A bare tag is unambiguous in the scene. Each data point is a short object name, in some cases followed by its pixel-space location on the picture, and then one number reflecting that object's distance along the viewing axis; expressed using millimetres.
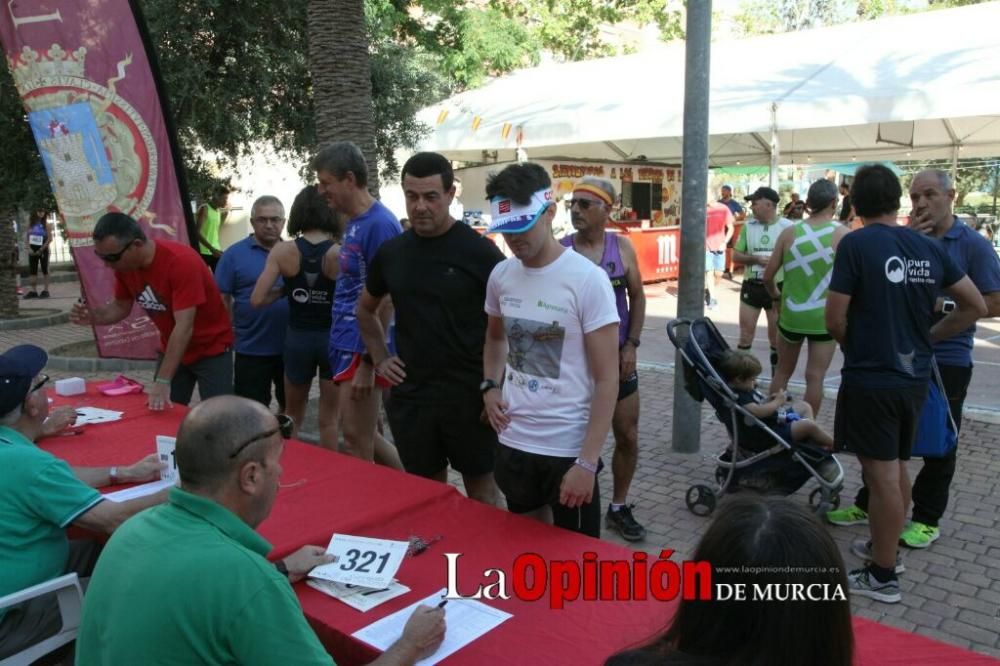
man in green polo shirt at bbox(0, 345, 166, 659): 2414
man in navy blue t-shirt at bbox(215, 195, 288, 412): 5156
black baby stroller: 4379
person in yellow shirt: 9695
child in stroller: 4379
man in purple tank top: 4156
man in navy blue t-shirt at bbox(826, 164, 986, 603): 3348
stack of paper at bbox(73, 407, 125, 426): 3964
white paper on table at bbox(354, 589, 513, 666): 1867
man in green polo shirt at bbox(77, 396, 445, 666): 1500
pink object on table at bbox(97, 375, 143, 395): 4625
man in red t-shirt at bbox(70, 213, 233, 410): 4160
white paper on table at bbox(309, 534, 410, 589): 2160
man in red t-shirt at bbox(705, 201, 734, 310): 14648
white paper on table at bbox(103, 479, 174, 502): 2859
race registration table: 1853
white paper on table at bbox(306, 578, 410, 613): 2078
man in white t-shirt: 2566
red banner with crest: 6645
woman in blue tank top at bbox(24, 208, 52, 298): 15812
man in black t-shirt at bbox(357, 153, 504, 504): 3215
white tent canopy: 10750
